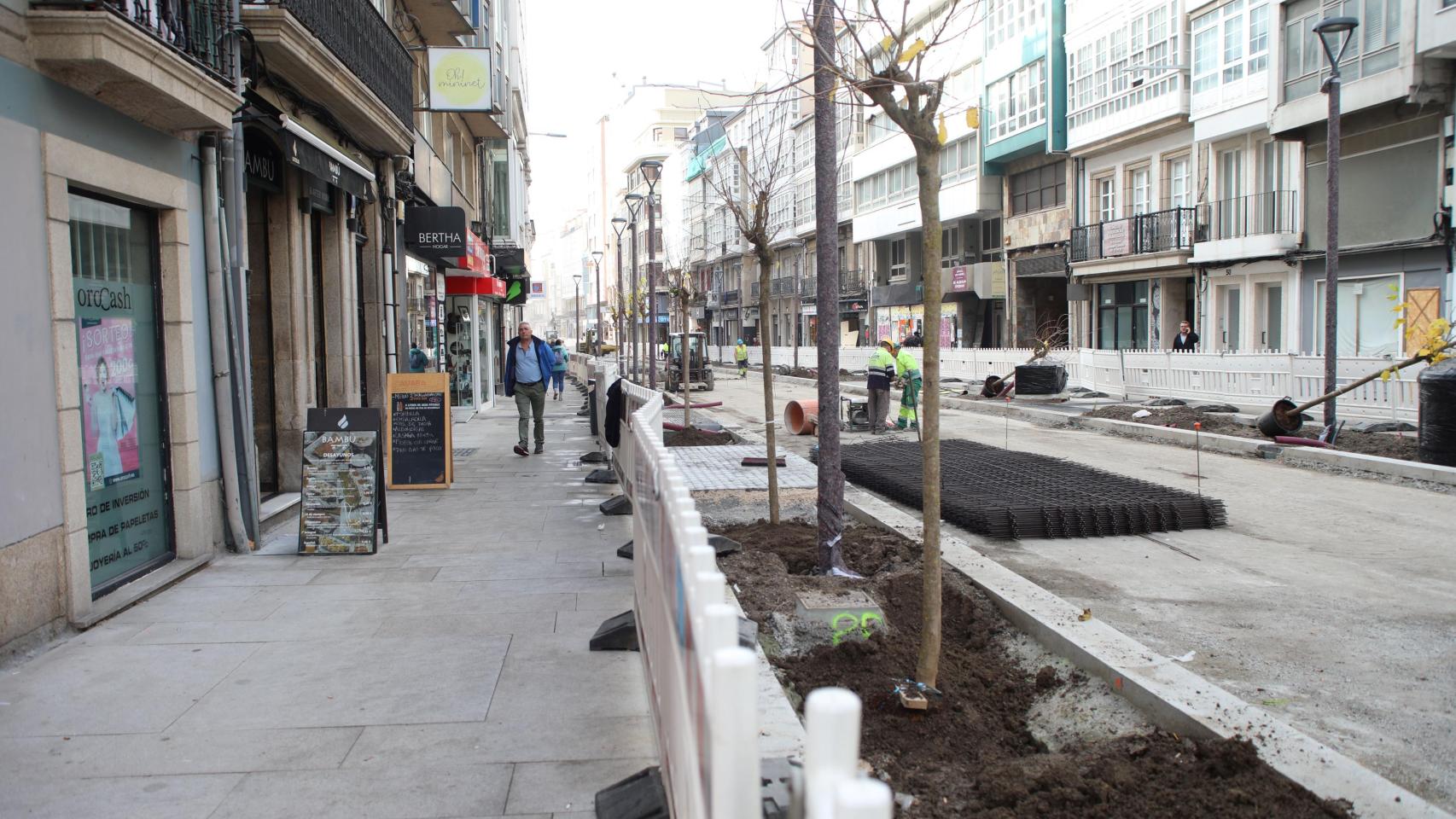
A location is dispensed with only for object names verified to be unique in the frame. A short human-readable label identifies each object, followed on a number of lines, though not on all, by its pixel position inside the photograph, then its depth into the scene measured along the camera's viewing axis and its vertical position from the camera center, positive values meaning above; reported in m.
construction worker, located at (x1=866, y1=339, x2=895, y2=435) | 18.00 -0.60
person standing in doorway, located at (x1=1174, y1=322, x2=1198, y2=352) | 26.53 -0.02
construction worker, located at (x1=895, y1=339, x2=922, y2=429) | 18.02 -0.71
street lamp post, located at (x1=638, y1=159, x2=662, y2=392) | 24.44 +2.77
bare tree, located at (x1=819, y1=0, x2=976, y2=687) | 4.66 +0.60
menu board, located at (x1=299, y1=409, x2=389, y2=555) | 8.02 -0.95
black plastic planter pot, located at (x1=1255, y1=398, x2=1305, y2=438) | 14.95 -1.16
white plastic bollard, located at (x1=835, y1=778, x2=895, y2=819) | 1.28 -0.54
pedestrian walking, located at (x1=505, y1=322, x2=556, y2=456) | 14.96 -0.27
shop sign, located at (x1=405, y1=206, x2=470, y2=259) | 17.23 +1.93
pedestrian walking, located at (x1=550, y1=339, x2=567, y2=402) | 31.17 -0.61
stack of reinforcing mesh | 8.70 -1.38
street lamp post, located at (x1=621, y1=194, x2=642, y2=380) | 29.83 +4.33
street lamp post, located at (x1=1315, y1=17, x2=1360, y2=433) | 14.92 +1.97
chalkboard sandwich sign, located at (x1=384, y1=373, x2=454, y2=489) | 11.65 -0.83
